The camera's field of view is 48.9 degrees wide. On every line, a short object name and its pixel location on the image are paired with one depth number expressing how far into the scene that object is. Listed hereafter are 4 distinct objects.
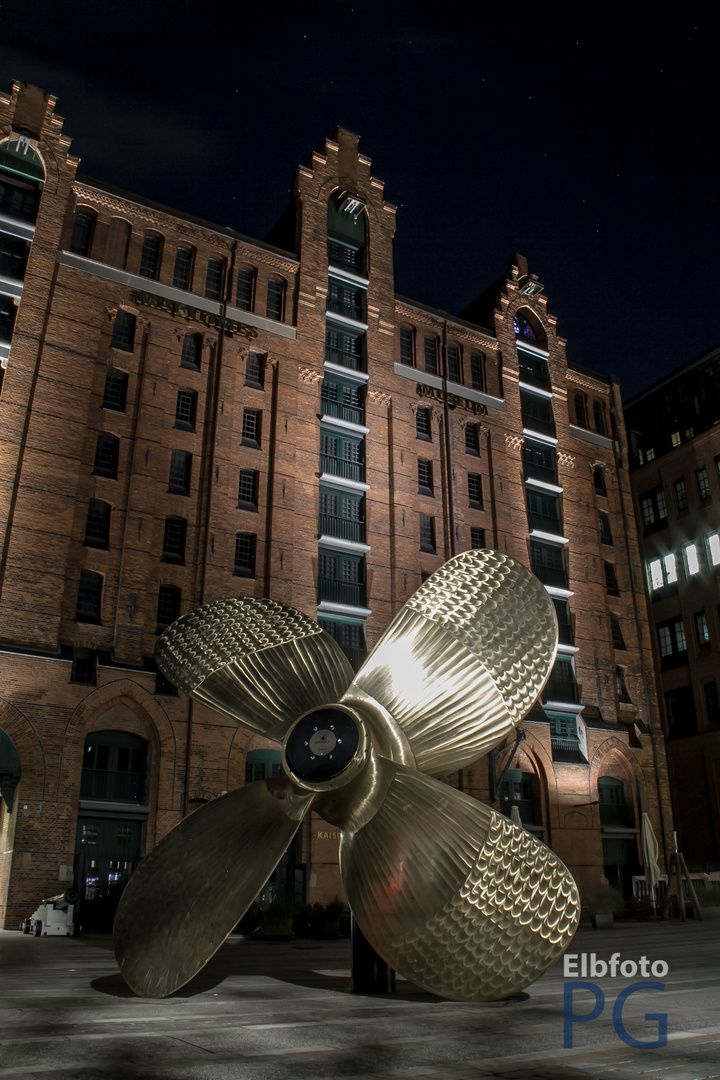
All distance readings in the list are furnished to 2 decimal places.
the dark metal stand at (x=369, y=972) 7.90
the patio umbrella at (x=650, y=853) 24.64
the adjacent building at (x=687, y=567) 35.28
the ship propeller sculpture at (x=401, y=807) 5.89
